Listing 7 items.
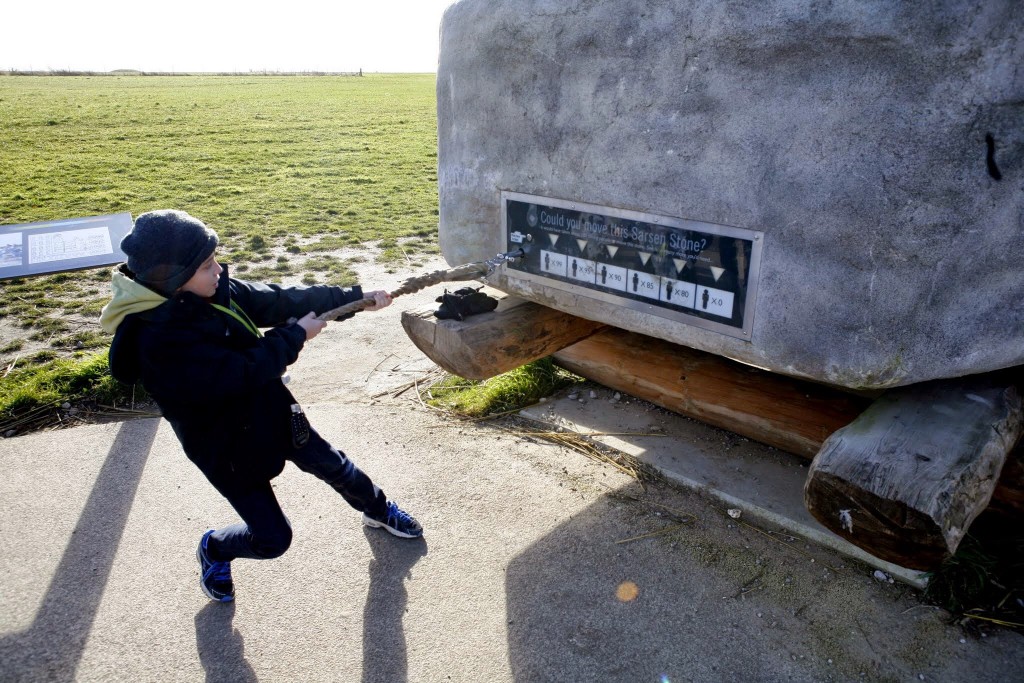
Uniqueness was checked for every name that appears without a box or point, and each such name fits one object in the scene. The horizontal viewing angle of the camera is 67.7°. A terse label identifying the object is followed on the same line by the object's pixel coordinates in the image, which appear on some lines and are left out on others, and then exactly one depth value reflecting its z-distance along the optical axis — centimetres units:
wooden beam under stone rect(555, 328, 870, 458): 336
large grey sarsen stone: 207
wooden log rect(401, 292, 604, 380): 314
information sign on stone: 254
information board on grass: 499
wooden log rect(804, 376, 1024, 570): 207
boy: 245
